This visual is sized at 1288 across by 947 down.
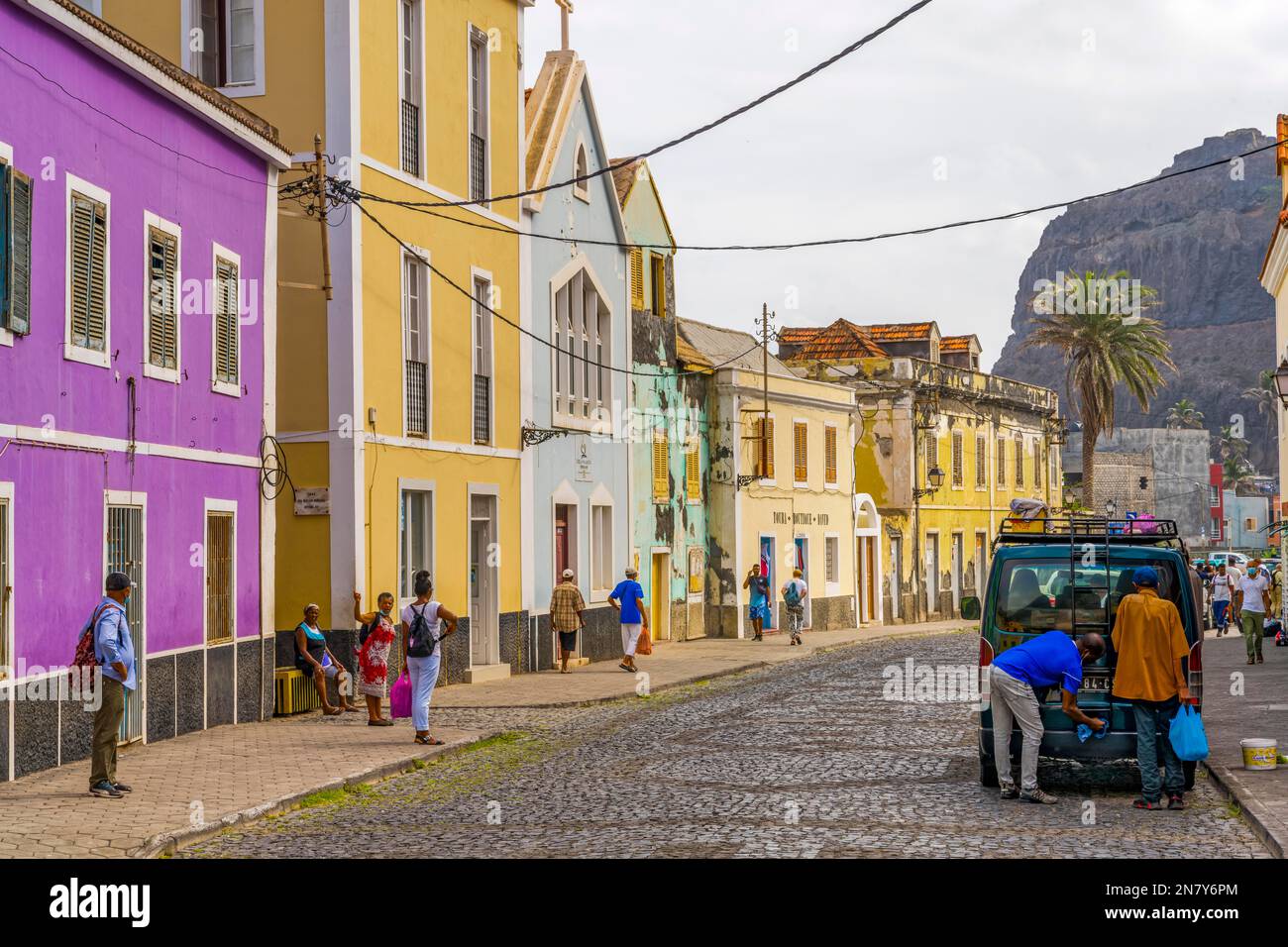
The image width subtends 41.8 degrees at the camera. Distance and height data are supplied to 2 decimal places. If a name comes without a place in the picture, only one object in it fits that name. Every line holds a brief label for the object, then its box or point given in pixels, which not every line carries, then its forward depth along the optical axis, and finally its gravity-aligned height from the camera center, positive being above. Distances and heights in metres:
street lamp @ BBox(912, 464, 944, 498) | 50.81 +1.92
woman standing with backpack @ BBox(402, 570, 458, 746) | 16.70 -0.90
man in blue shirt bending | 12.27 -1.03
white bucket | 13.66 -1.76
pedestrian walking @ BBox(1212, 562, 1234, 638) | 39.80 -1.39
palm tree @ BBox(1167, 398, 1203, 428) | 147.38 +11.03
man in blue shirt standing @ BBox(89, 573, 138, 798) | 12.45 -0.88
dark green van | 13.18 -0.32
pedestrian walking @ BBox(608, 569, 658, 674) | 27.25 -1.03
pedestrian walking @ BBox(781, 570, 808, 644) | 37.00 -1.24
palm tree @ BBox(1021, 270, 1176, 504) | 54.97 +6.15
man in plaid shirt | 27.06 -1.00
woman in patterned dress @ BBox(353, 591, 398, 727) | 18.73 -1.22
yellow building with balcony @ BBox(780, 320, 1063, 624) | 50.81 +2.78
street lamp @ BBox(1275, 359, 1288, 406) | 24.28 +2.31
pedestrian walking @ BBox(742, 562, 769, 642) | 37.47 -1.17
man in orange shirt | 12.07 -0.98
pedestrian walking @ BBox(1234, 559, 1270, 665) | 26.72 -0.99
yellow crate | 19.78 -1.65
